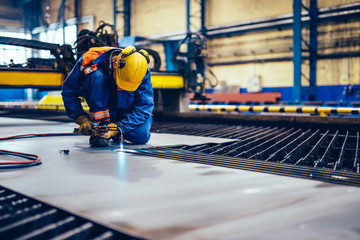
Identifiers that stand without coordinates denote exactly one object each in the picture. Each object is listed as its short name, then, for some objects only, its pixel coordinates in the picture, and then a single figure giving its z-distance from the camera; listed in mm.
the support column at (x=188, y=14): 14938
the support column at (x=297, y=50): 11586
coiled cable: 2359
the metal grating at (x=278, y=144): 3135
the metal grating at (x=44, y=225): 1286
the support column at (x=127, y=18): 17719
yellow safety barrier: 5152
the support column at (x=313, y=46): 12015
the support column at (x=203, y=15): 14852
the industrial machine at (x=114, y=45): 5293
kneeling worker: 3230
